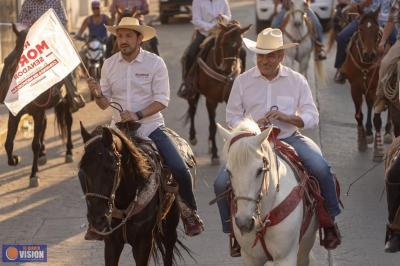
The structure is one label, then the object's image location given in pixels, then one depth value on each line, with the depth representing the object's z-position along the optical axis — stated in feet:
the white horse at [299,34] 63.31
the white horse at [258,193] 23.70
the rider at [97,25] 70.74
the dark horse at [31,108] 45.88
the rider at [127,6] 65.39
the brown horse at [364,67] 52.24
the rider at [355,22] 54.85
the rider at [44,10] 49.26
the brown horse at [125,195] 25.71
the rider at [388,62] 42.52
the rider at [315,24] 63.87
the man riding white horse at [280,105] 27.55
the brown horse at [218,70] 50.75
